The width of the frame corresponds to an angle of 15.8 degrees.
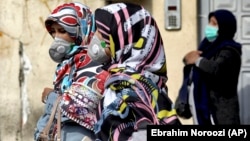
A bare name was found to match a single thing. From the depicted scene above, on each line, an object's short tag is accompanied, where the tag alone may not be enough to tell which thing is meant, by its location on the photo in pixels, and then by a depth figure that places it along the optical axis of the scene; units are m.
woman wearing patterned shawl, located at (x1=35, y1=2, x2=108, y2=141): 5.10
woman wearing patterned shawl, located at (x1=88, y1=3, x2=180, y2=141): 4.27
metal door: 8.95
